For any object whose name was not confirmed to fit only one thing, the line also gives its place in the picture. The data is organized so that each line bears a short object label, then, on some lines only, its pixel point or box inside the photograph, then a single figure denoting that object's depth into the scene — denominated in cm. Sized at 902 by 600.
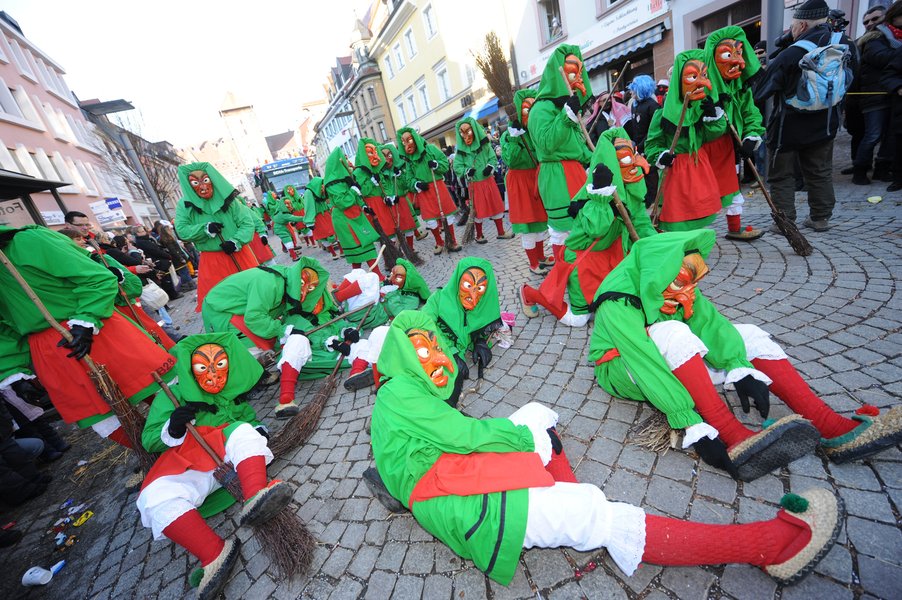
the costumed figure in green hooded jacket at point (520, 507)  163
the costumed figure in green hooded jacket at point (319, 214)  959
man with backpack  402
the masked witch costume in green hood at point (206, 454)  229
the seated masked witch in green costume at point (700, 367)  191
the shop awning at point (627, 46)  1088
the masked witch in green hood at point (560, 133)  419
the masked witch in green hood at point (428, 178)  796
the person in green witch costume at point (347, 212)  704
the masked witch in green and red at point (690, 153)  404
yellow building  1856
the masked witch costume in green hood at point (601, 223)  338
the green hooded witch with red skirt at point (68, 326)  286
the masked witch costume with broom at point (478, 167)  751
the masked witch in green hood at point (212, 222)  512
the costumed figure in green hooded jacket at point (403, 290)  496
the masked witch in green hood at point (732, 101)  407
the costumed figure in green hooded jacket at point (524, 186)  534
